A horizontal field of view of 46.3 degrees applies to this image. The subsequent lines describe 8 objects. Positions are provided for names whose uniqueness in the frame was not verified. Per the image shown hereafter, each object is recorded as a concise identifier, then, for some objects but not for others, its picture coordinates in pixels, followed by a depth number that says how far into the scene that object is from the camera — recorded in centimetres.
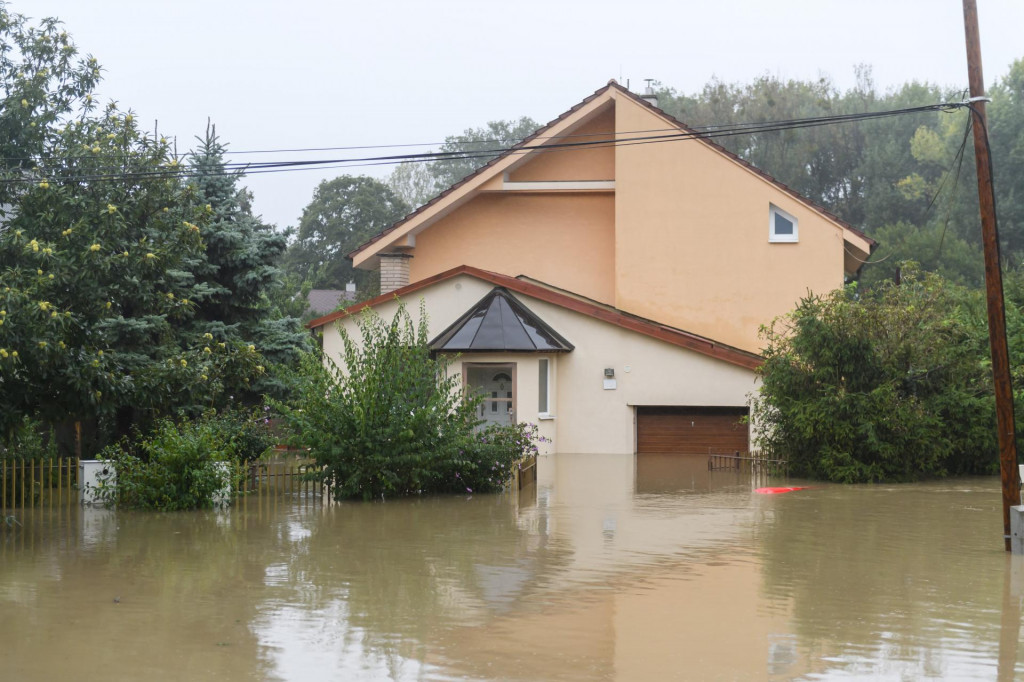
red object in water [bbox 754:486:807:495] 2086
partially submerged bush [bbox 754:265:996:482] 2231
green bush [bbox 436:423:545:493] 1986
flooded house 2902
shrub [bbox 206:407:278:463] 2066
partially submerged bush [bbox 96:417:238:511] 1805
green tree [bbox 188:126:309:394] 2528
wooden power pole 1455
